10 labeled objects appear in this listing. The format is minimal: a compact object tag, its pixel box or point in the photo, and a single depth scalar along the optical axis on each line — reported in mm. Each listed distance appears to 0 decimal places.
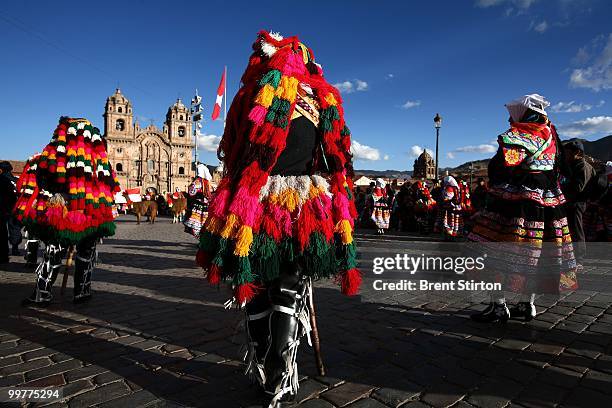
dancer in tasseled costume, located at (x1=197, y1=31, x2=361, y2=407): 2049
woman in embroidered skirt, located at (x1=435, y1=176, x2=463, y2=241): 9875
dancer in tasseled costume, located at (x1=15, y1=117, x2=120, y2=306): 4234
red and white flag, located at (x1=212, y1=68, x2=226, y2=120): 21859
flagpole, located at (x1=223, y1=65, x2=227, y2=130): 23122
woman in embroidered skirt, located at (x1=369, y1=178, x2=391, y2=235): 13680
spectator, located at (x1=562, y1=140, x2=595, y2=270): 5426
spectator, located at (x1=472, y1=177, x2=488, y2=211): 10734
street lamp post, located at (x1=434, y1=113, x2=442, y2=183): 20328
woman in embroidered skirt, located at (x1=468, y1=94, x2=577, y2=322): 3502
